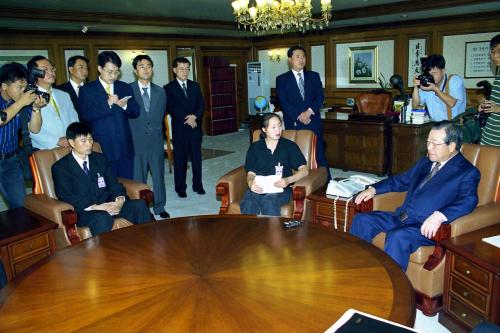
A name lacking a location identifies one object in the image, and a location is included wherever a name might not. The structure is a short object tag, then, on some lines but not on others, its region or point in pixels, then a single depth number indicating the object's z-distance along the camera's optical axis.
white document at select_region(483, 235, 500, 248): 2.33
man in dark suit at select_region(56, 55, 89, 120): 4.50
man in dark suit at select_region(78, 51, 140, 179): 3.96
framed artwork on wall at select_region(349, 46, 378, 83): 9.30
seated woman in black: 3.45
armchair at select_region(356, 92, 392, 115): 6.82
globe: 7.33
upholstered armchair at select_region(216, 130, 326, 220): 3.37
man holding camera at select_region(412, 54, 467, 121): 4.14
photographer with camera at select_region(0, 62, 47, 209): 3.21
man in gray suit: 4.49
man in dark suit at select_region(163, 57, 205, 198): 5.25
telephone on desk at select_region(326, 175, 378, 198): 3.28
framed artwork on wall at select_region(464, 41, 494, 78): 7.87
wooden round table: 1.58
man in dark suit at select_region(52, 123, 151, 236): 3.15
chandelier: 5.83
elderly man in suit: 2.57
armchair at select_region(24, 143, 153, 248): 3.00
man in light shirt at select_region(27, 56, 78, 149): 3.76
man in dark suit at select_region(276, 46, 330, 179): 4.87
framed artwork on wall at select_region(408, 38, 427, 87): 8.55
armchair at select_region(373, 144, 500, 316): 2.52
